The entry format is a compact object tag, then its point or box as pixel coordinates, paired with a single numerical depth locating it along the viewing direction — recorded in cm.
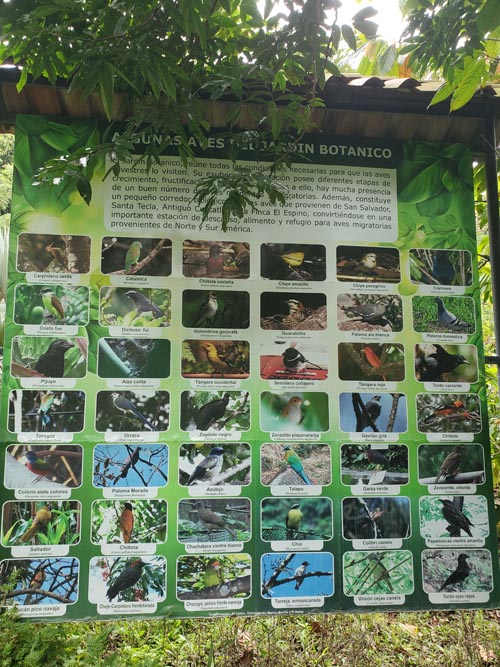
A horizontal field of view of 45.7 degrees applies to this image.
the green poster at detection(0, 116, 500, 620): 282
